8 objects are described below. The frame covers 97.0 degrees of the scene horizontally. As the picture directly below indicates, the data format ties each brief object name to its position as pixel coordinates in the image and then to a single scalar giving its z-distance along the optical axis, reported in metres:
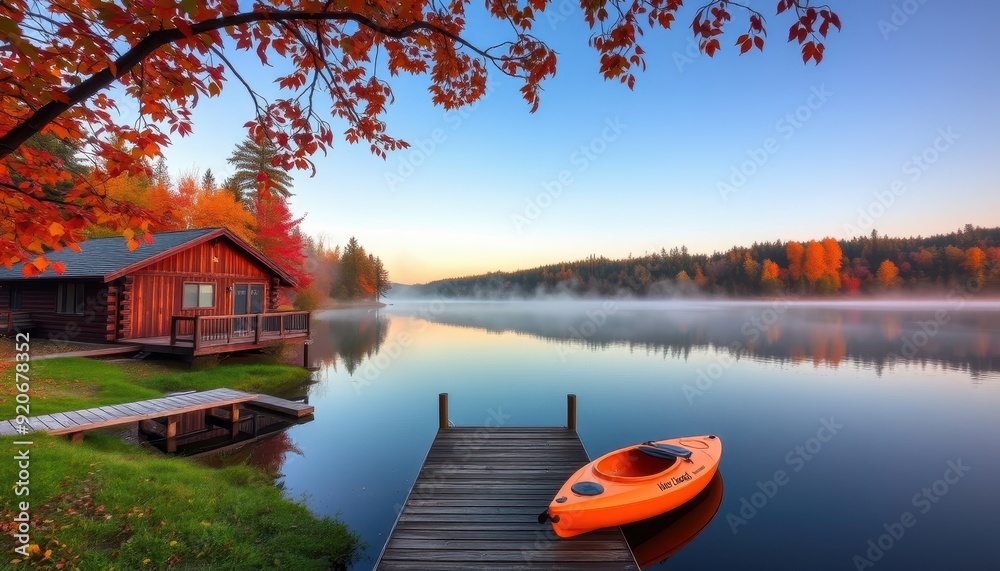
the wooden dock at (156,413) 8.15
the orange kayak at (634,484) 5.75
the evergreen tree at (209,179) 47.85
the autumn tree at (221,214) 29.98
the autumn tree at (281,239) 32.06
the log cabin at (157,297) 16.33
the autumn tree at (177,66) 2.85
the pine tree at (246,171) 41.94
